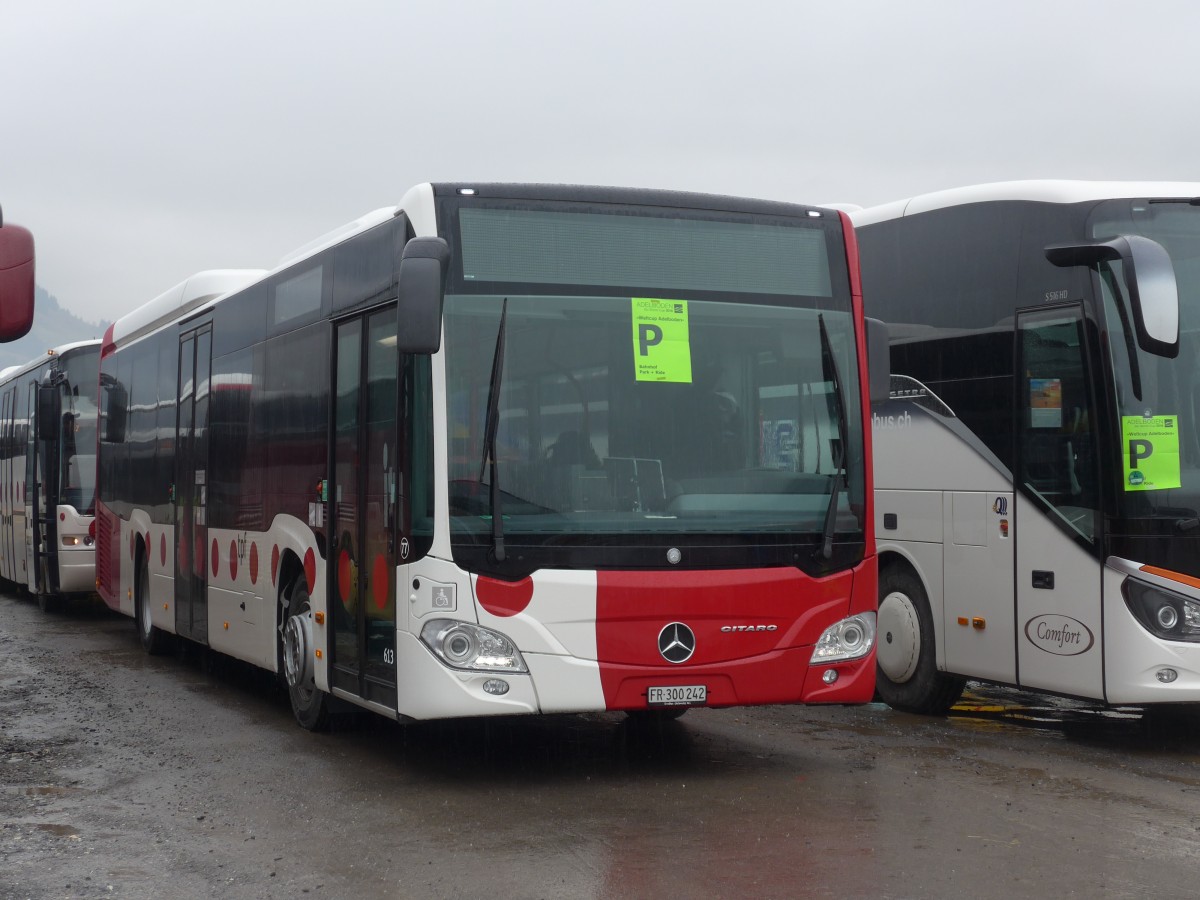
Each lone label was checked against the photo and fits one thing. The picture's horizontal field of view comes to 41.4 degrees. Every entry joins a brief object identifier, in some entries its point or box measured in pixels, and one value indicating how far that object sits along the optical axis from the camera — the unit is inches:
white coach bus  359.9
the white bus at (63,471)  792.9
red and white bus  309.1
